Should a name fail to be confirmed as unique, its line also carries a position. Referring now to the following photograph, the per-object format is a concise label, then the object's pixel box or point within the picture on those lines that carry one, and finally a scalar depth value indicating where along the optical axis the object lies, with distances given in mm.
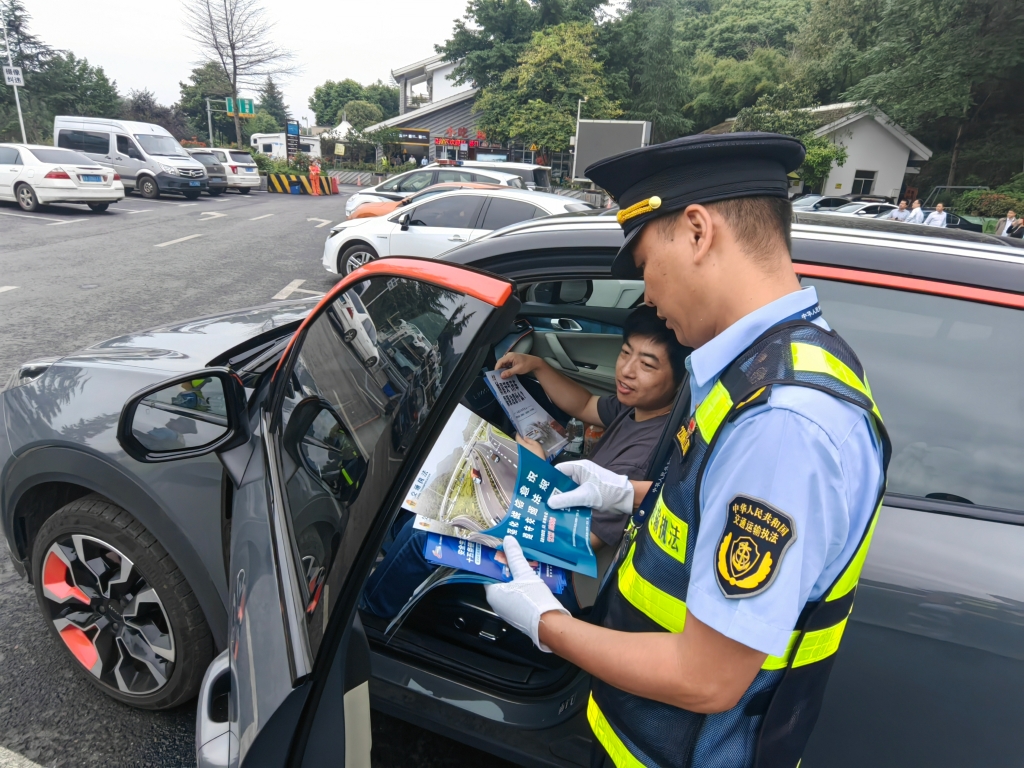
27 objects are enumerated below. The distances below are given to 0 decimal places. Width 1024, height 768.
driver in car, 1707
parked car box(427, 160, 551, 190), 15812
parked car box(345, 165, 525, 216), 12719
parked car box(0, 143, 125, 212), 13016
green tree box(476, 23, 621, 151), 29234
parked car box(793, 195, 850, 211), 17688
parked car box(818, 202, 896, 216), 17062
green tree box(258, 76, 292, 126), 78750
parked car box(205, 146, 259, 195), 22391
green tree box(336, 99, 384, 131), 64312
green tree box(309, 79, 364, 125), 84312
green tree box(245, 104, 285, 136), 67688
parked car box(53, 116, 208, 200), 17125
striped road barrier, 24531
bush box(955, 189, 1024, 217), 21297
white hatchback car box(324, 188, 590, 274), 7621
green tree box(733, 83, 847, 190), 27641
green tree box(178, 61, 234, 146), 48906
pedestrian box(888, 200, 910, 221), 16047
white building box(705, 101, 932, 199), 29828
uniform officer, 752
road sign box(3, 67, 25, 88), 21141
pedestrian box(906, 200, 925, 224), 15036
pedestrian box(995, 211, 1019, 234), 15453
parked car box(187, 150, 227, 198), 19969
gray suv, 1037
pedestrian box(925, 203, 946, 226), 13623
